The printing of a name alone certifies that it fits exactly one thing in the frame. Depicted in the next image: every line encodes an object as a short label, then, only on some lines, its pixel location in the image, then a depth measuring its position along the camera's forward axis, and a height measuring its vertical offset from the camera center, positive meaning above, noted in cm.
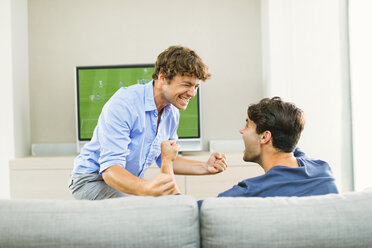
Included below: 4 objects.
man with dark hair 132 -20
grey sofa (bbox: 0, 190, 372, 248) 100 -30
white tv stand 340 -56
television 365 +25
